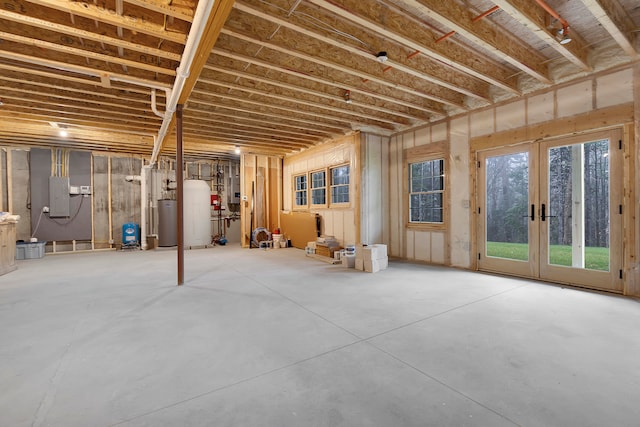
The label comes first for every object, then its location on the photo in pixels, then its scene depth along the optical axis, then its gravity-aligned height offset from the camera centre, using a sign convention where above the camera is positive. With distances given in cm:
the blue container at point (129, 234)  846 -56
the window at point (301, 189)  866 +74
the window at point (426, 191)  585 +43
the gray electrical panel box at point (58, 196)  773 +57
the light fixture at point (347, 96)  471 +195
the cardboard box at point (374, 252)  518 -75
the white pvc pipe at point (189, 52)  220 +161
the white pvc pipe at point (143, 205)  860 +32
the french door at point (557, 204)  379 +9
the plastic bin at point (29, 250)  701 -84
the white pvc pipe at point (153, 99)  420 +175
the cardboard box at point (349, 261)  561 -97
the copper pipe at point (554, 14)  260 +194
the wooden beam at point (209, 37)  236 +174
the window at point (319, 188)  780 +72
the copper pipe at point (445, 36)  318 +201
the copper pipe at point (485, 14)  287 +205
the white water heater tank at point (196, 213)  883 +5
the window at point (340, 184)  702 +73
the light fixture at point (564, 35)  300 +192
